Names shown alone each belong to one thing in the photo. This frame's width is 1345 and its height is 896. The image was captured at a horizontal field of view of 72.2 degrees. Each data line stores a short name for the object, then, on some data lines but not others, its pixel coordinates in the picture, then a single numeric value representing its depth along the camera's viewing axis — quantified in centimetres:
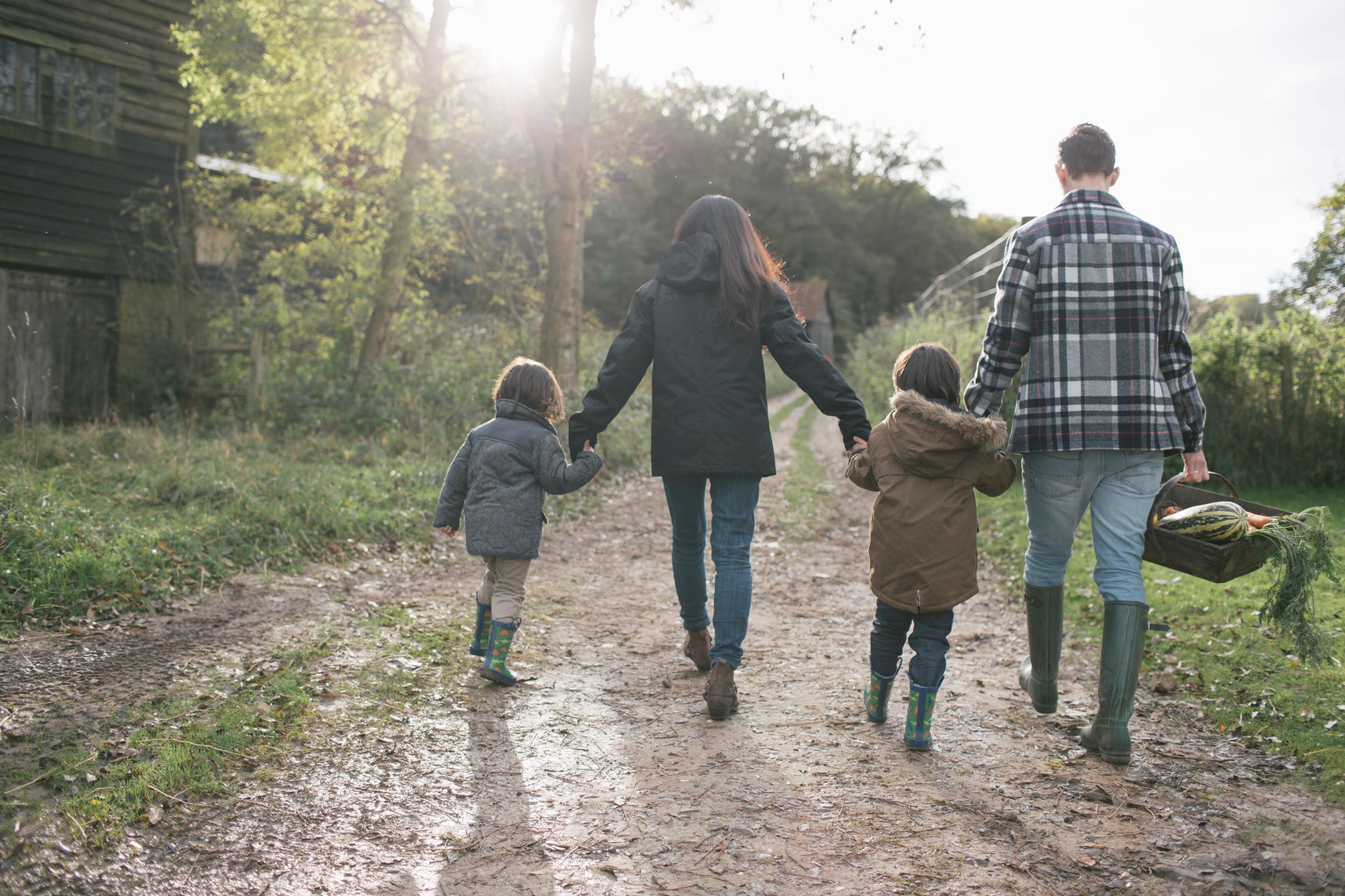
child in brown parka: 342
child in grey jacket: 411
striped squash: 318
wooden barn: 1248
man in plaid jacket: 333
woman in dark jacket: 387
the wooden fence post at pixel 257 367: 1189
